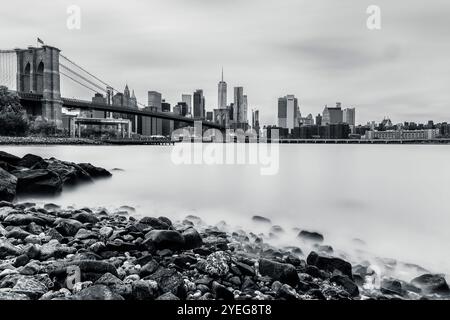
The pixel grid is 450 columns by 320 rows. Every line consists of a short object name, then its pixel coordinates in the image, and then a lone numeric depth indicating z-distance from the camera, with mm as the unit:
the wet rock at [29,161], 11727
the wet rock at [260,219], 9178
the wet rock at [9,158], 11402
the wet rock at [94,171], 15850
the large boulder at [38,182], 9319
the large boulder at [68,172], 12391
